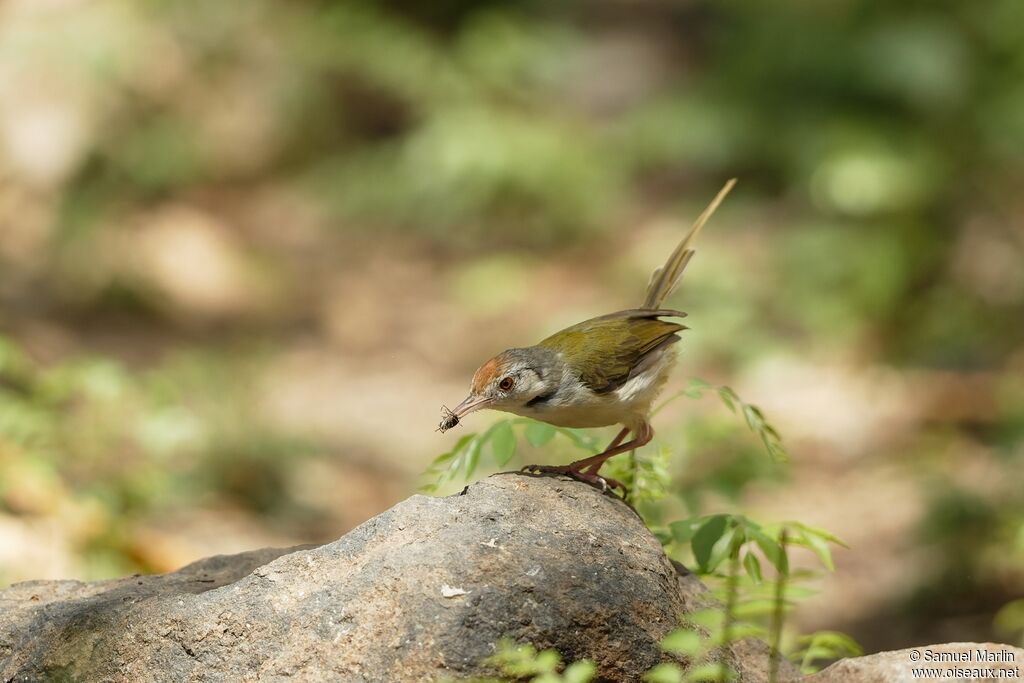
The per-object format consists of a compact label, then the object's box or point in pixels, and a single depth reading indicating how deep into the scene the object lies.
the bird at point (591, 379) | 7.90
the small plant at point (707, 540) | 5.86
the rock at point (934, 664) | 6.07
